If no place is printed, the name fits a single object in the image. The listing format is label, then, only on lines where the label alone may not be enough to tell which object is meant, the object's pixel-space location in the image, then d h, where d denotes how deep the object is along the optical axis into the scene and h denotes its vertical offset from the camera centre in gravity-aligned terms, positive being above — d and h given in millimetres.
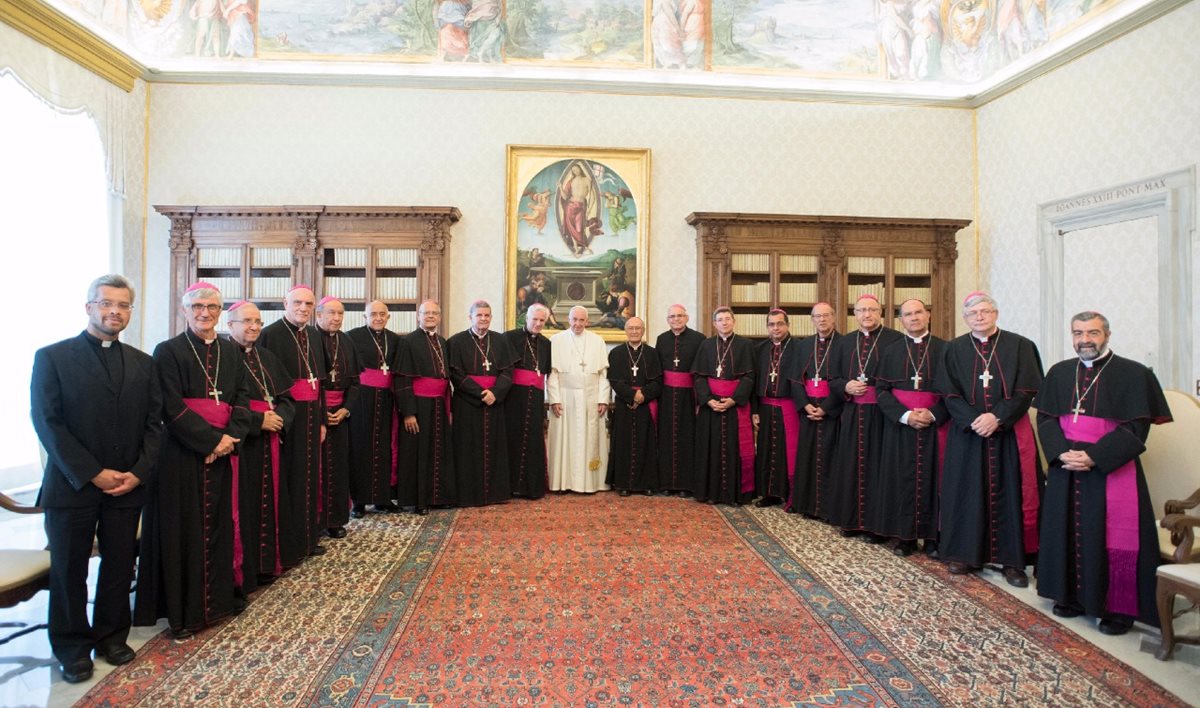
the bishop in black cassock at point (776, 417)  6465 -577
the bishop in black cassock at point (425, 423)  6219 -623
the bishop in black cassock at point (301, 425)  4590 -492
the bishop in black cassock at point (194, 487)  3434 -700
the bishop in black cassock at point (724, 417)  6637 -593
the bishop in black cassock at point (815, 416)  5973 -509
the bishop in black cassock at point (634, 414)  7047 -596
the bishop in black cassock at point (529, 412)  6832 -561
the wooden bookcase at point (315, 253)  7766 +1276
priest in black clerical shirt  3004 -513
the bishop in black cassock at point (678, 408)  6973 -521
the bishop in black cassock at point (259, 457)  3902 -625
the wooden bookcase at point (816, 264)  8125 +1222
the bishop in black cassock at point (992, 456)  4410 -655
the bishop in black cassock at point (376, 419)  6125 -579
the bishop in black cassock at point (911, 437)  4961 -589
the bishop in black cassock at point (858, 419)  5461 -495
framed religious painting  8266 +1651
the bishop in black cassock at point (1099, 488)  3592 -721
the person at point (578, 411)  7102 -570
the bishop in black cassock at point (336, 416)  5258 -476
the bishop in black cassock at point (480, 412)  6441 -531
